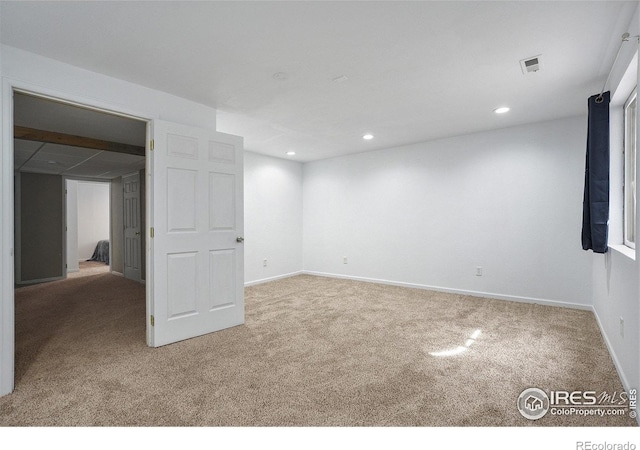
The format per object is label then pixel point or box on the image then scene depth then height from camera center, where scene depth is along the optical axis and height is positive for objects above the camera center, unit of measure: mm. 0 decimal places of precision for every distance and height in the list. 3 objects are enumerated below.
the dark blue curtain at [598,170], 2629 +447
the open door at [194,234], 2863 -109
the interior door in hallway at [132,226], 6055 -69
